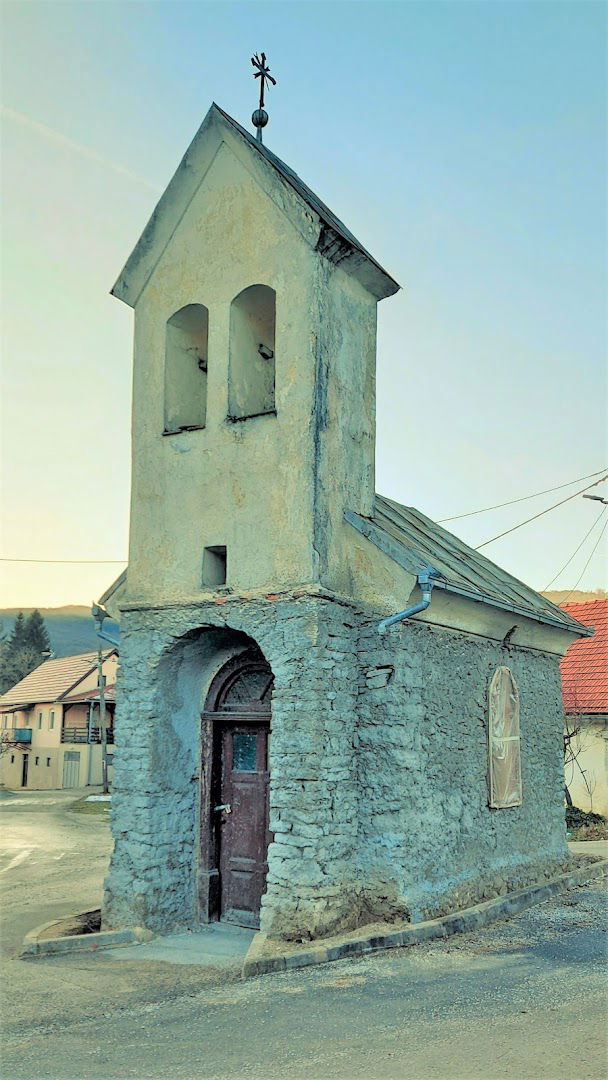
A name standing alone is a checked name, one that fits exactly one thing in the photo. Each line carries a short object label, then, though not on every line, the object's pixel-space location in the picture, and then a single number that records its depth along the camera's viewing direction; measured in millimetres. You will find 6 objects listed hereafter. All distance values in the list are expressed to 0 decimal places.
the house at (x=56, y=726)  44969
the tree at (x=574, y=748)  19938
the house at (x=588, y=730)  19812
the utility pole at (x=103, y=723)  33562
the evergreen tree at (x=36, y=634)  84312
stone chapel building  8773
